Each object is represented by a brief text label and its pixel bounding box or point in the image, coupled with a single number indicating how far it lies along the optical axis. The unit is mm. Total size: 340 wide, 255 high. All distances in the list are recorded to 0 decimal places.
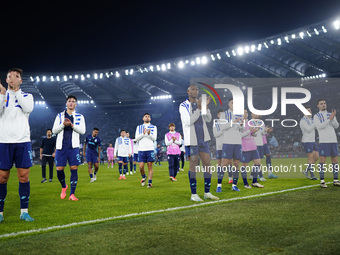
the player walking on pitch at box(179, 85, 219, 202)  6051
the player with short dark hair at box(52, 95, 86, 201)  6914
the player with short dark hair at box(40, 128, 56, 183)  12195
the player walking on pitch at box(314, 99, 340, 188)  7328
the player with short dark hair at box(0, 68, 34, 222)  4605
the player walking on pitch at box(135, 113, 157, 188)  9172
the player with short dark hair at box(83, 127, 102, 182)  12109
